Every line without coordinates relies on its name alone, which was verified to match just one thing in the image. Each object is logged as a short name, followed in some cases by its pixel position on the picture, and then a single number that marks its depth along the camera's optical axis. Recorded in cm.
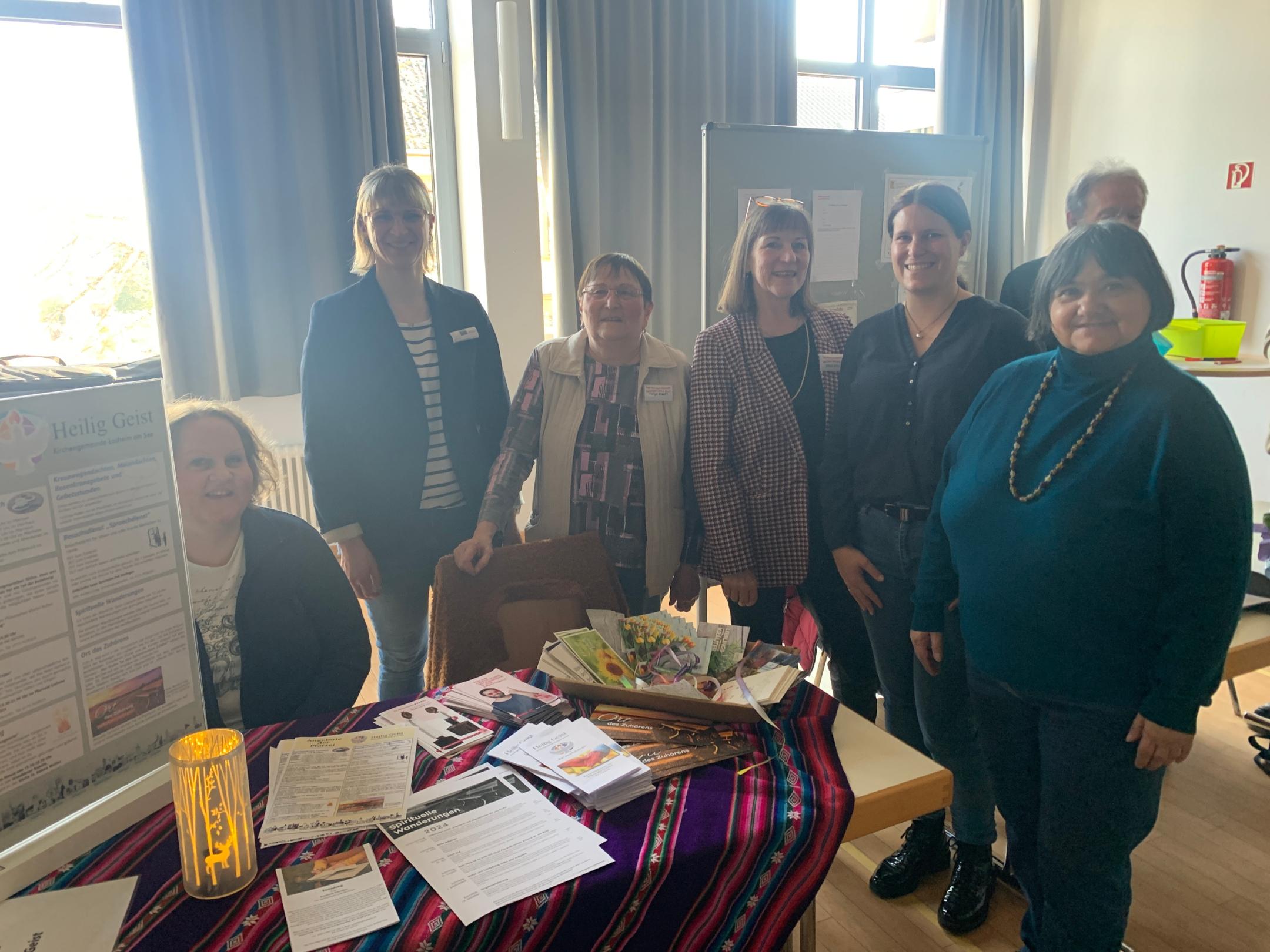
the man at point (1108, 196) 231
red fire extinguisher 387
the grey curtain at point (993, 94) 454
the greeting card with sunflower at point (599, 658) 137
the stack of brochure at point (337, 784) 106
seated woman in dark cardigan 153
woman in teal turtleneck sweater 121
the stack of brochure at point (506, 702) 131
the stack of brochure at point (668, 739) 118
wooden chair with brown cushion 164
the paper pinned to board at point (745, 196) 285
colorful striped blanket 90
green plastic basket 254
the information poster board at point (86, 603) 100
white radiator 348
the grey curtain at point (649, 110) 370
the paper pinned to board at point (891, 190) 306
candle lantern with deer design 94
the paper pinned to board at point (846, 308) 308
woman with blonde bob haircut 203
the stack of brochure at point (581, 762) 109
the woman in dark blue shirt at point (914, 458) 170
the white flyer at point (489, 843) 94
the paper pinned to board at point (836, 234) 299
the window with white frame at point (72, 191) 319
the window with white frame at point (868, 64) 450
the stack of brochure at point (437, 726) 125
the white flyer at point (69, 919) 89
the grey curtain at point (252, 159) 310
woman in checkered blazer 197
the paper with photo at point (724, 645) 139
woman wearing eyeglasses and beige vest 196
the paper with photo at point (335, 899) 88
